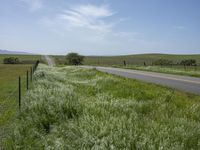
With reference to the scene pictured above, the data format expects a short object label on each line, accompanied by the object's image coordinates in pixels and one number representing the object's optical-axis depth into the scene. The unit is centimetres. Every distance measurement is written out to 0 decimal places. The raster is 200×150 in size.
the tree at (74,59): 7906
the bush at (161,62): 6872
